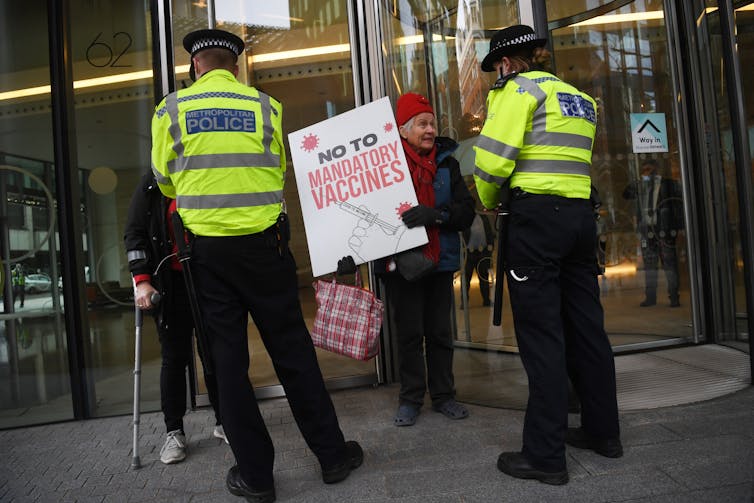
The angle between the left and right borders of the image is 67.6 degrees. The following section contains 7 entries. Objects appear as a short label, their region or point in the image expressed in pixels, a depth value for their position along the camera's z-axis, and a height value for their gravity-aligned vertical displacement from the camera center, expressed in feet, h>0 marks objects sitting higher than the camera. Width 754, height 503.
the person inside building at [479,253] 14.06 +0.10
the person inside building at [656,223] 15.94 +0.55
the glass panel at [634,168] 15.78 +2.22
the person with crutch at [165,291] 9.30 -0.14
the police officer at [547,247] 7.83 +0.06
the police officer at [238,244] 7.67 +0.44
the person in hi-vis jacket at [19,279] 13.05 +0.35
